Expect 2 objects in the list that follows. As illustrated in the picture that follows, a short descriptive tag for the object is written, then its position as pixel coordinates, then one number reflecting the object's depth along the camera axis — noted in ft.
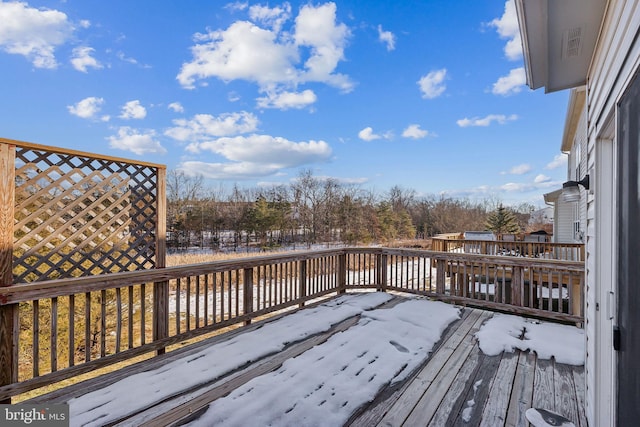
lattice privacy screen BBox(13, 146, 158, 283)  7.70
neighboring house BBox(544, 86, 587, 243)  23.16
